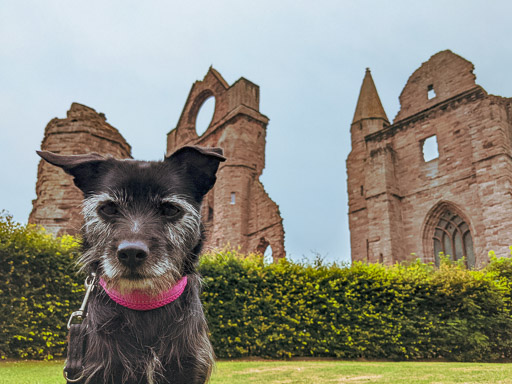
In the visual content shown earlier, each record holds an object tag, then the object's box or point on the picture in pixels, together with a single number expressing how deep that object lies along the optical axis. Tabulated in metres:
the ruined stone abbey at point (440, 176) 19.72
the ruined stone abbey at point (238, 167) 22.95
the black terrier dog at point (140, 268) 1.73
